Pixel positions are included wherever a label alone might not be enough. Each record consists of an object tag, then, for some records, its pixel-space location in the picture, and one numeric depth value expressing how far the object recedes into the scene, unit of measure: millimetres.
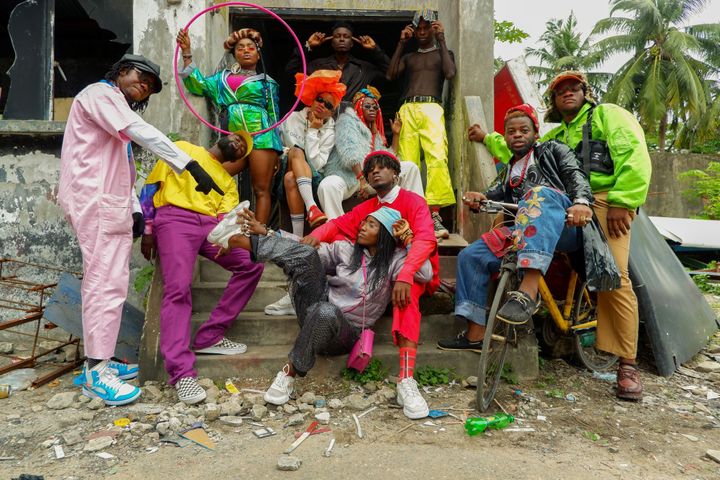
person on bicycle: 3182
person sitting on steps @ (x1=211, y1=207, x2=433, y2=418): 3285
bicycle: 3207
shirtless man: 5340
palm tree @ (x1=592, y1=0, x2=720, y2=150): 21906
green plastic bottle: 2928
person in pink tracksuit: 3316
